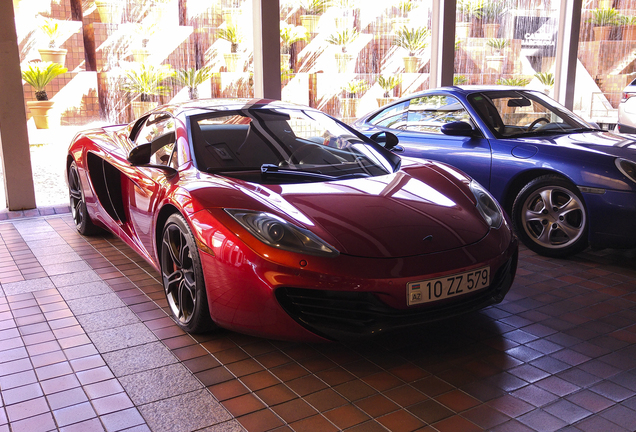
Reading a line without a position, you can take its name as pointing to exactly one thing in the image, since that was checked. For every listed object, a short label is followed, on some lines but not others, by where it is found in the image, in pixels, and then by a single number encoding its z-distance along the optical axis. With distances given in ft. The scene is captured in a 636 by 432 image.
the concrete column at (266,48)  20.85
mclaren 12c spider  7.65
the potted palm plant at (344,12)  23.79
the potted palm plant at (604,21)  30.83
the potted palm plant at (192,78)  21.08
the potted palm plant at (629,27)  31.50
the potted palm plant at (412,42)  25.80
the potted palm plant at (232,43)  21.58
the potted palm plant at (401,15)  25.52
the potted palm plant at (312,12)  22.86
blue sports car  12.34
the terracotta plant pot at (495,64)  28.43
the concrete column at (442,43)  25.54
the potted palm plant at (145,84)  20.35
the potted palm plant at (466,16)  26.58
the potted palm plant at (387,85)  25.48
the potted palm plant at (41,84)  18.92
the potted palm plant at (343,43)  24.08
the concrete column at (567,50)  29.58
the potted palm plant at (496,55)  28.37
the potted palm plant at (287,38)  22.30
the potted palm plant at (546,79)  30.07
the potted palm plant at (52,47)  18.93
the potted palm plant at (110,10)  19.57
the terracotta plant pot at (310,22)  22.88
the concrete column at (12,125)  17.79
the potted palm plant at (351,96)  24.66
